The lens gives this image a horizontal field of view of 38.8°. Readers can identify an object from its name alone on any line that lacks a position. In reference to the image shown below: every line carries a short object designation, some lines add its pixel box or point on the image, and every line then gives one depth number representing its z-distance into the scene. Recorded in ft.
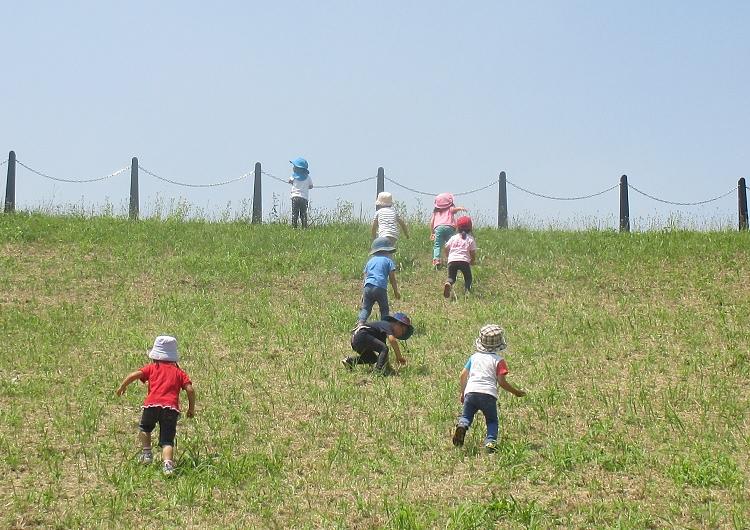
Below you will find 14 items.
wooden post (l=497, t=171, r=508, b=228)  88.49
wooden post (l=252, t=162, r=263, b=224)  87.77
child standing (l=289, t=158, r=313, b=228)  77.82
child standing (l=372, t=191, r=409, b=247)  60.70
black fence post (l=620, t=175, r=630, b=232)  84.94
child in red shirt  31.65
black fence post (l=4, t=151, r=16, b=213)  84.58
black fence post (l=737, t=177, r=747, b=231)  83.97
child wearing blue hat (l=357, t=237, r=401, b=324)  46.65
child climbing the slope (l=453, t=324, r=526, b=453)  33.22
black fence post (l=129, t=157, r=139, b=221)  88.69
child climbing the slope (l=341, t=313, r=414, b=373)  42.32
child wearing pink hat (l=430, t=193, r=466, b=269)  64.23
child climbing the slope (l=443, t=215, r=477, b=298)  56.65
